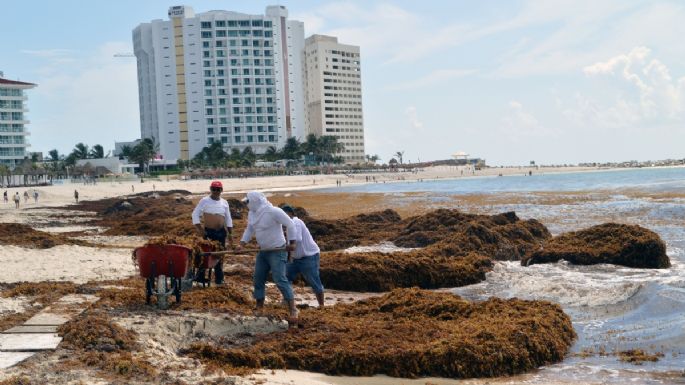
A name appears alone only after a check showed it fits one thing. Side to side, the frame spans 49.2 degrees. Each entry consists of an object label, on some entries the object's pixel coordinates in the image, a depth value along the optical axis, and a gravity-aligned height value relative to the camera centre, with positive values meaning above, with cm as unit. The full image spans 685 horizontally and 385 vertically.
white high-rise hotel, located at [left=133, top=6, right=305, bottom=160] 14575 +1717
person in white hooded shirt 916 -86
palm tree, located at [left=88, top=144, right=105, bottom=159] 14088 +349
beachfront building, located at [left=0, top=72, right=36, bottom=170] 11275 +780
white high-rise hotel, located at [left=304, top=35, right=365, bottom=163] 18362 +1715
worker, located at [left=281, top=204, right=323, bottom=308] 1009 -128
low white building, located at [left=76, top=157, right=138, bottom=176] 12644 +104
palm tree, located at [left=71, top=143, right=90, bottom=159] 13584 +368
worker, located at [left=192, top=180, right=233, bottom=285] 1108 -80
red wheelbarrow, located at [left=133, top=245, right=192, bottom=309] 880 -115
